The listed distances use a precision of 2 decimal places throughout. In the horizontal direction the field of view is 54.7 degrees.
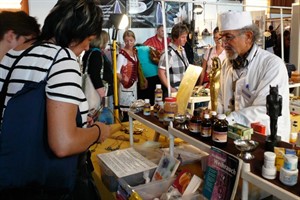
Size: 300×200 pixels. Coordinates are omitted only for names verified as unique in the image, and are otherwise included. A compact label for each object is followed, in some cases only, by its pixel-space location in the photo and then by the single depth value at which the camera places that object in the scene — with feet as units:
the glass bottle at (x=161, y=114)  4.53
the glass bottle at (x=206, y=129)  3.57
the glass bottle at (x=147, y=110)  5.05
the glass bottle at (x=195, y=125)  3.79
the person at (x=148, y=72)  11.91
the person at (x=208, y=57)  11.06
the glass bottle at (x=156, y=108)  4.94
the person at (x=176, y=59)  10.02
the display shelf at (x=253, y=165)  2.46
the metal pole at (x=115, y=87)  8.28
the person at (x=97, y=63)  8.60
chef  4.94
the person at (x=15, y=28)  5.13
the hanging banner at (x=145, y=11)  14.70
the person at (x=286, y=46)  14.66
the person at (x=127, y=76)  11.11
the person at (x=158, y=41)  13.04
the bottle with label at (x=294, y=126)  7.51
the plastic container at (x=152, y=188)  3.59
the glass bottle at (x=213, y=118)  3.53
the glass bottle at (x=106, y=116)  7.17
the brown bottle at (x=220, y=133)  3.33
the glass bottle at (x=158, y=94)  5.14
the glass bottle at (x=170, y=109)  4.31
